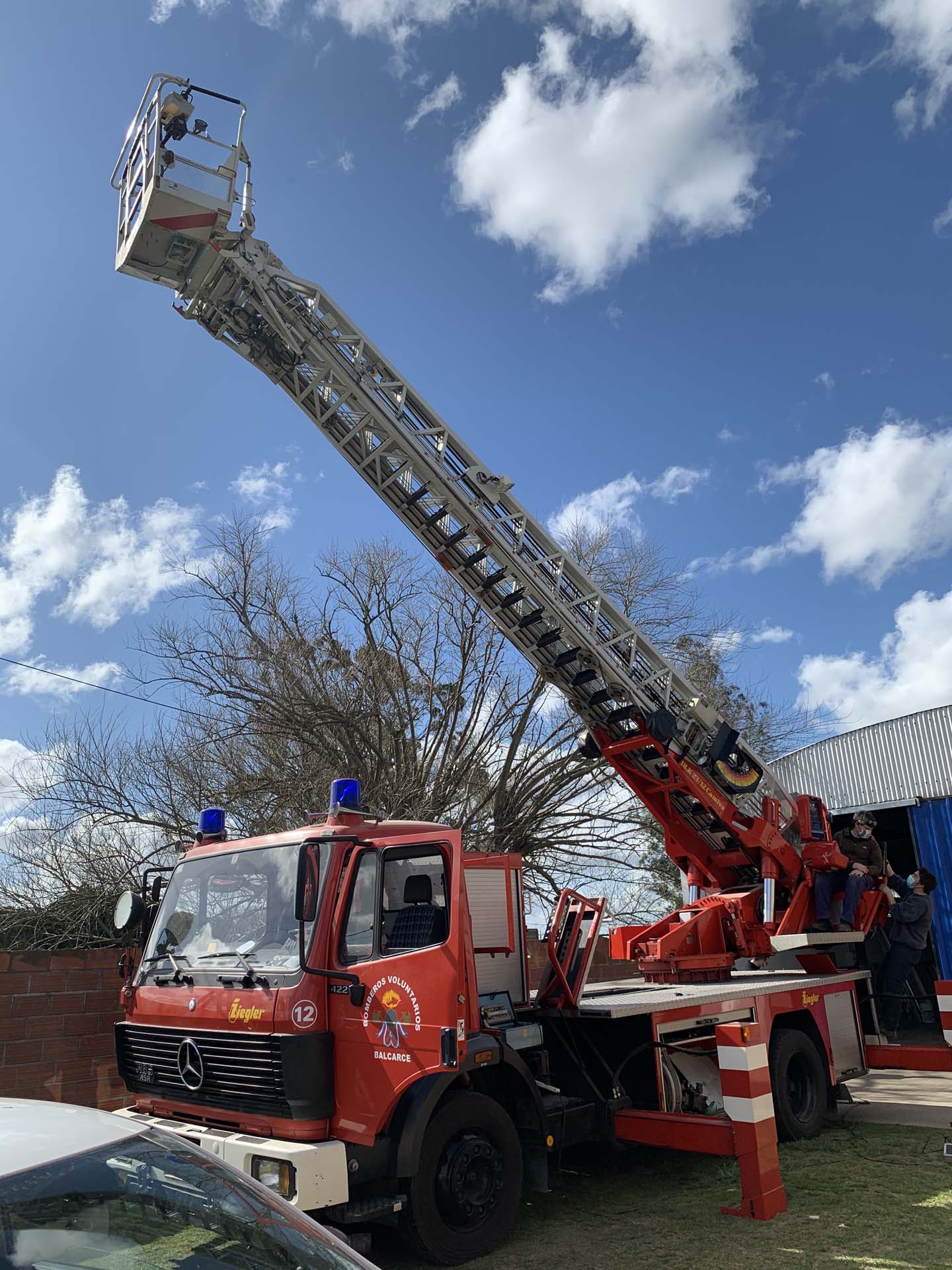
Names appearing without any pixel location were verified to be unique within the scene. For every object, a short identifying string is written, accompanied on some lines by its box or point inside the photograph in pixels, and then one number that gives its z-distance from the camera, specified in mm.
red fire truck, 4719
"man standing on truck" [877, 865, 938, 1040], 8531
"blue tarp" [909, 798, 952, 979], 12297
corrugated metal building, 12414
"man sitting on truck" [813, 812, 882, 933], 8812
